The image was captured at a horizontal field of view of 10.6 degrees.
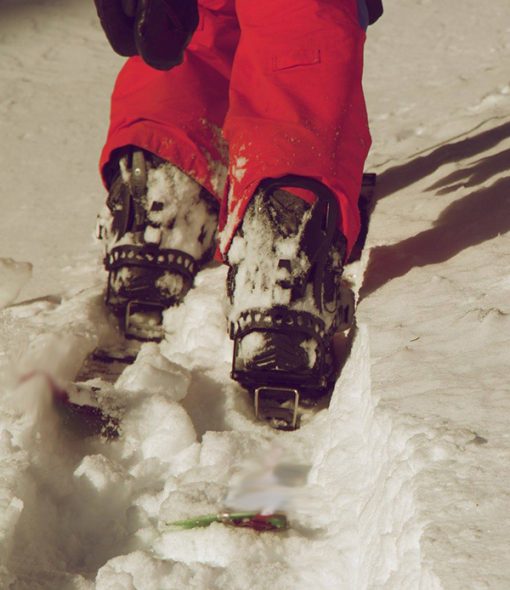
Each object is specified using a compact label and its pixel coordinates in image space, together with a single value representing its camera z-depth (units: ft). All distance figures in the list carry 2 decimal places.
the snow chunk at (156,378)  10.35
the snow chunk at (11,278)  11.27
